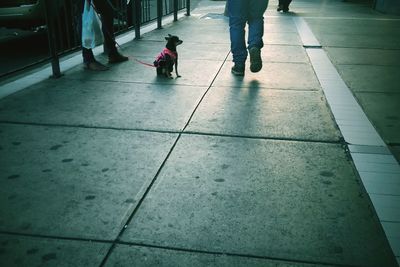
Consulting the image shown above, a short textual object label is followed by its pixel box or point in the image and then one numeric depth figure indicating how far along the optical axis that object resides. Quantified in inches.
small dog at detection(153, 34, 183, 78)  203.6
